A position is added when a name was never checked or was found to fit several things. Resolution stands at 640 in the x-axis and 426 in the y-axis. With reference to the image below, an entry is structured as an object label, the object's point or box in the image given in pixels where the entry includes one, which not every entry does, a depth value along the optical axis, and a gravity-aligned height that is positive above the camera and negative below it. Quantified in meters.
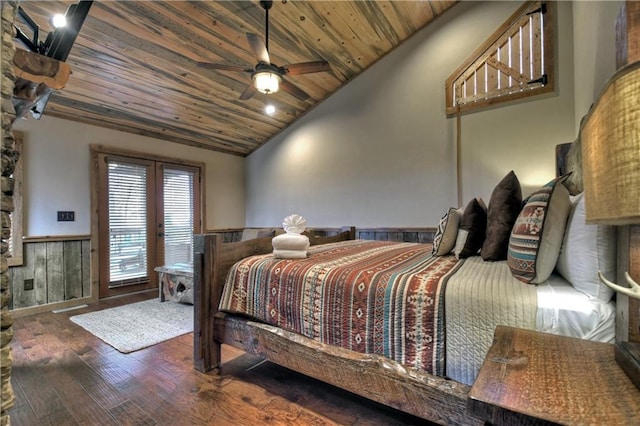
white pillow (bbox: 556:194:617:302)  0.98 -0.17
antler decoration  0.59 -0.17
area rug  2.46 -1.09
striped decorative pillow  1.21 -0.12
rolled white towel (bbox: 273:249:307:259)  1.85 -0.27
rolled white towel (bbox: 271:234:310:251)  1.87 -0.19
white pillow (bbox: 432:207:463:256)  1.98 -0.18
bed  1.09 -0.44
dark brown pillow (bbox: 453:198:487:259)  1.87 -0.14
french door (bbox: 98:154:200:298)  3.89 -0.05
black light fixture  1.51 +0.96
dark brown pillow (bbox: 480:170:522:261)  1.65 -0.04
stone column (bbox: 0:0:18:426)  0.91 +0.11
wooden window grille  2.94 +1.62
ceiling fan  2.56 +1.34
